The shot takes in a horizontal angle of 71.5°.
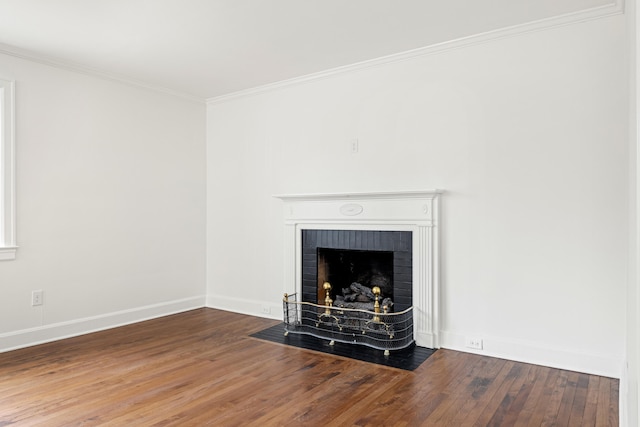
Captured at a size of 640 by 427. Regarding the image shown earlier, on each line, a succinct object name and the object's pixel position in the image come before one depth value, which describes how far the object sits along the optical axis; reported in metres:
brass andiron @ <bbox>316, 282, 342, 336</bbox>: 3.92
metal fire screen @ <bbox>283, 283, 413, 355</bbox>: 3.61
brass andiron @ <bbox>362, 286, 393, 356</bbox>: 3.61
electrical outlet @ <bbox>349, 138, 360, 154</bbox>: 4.12
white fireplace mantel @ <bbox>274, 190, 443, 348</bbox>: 3.61
